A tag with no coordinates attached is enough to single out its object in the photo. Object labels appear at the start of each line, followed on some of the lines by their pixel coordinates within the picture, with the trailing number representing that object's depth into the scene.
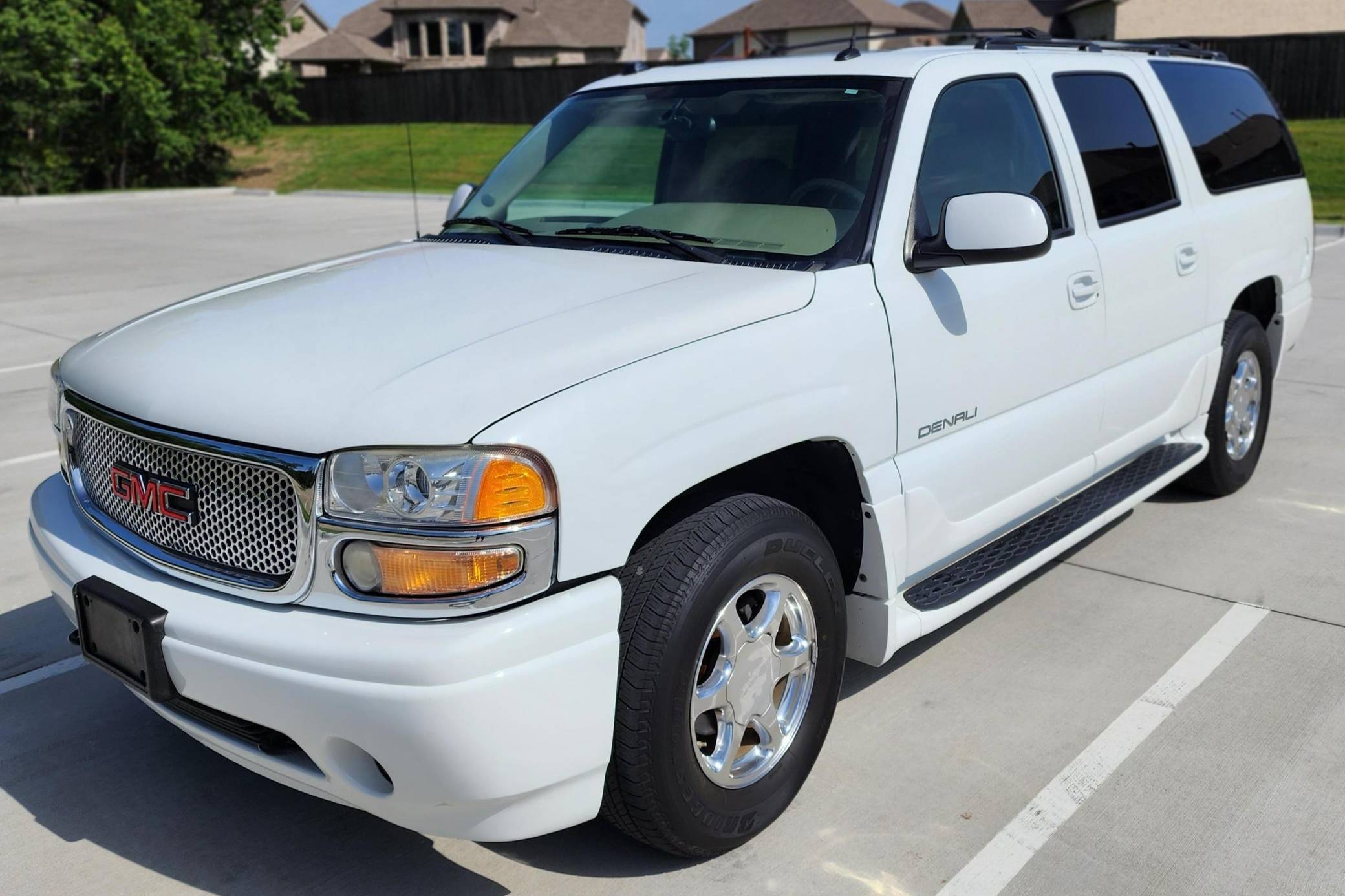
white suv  2.42
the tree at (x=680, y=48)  101.26
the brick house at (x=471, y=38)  60.50
